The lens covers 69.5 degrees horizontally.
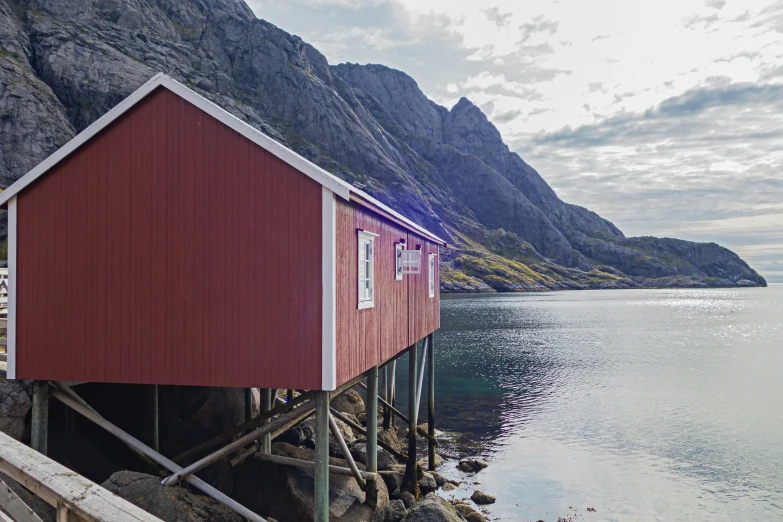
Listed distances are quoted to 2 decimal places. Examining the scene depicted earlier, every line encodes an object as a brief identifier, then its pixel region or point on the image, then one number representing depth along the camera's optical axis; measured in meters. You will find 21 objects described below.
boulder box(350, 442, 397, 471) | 17.53
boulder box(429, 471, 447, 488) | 21.20
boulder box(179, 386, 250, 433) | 16.00
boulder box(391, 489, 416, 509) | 17.08
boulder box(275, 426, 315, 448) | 18.36
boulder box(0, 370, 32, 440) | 11.74
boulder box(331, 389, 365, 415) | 26.62
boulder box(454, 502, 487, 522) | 17.91
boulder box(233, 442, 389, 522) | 13.56
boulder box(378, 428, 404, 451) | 22.53
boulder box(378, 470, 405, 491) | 18.38
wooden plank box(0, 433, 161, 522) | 2.54
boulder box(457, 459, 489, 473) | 23.24
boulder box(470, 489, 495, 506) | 19.89
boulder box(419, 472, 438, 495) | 19.94
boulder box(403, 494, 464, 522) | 14.20
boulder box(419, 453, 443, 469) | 23.35
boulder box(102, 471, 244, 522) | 10.57
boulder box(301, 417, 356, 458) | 16.83
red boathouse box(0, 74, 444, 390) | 10.78
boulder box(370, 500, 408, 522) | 14.46
